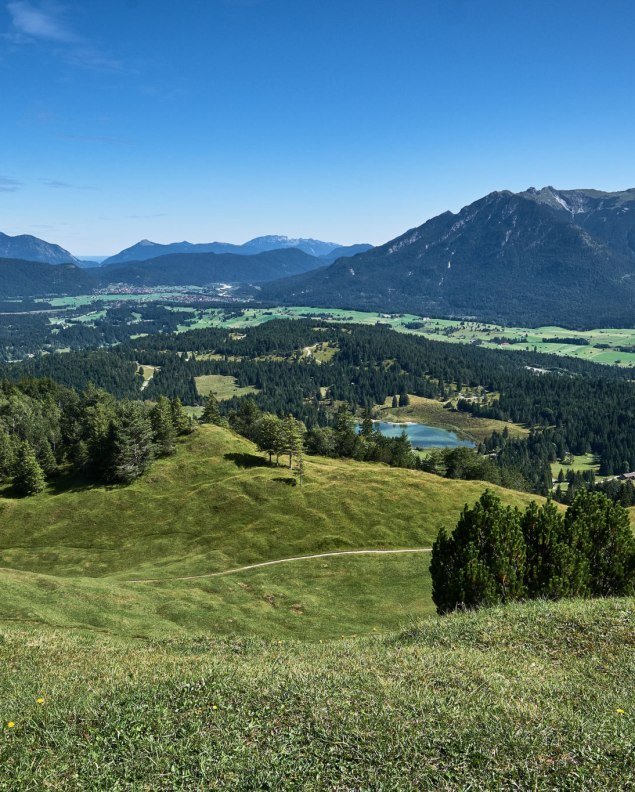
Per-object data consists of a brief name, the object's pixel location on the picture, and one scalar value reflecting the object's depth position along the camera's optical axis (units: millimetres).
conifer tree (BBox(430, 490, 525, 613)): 40000
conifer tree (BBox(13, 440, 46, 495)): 111438
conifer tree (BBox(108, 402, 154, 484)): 112125
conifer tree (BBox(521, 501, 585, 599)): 39875
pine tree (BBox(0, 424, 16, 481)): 121438
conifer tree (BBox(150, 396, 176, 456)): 122875
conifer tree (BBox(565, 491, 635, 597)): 41938
